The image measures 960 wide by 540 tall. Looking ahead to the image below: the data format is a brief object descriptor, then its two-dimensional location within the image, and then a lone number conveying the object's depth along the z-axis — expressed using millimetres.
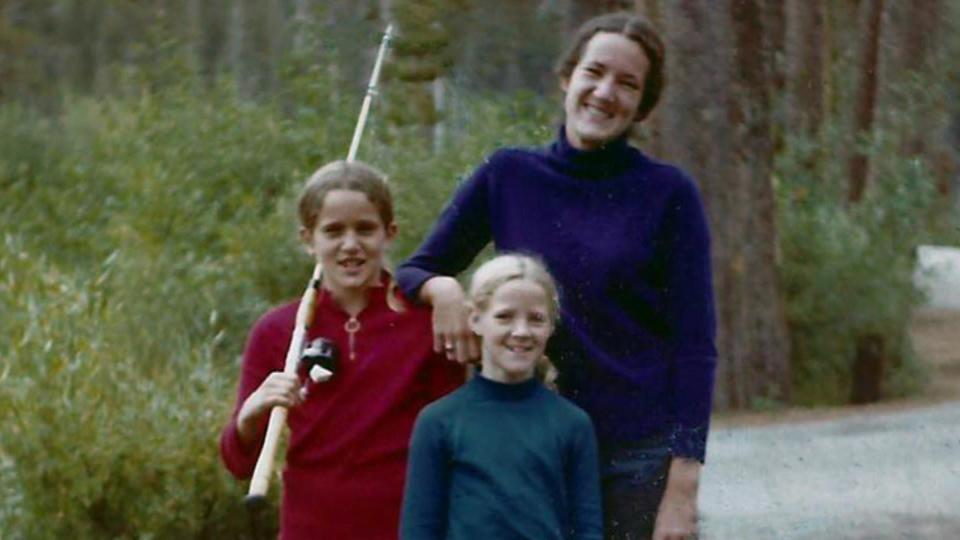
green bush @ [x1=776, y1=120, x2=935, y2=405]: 16812
